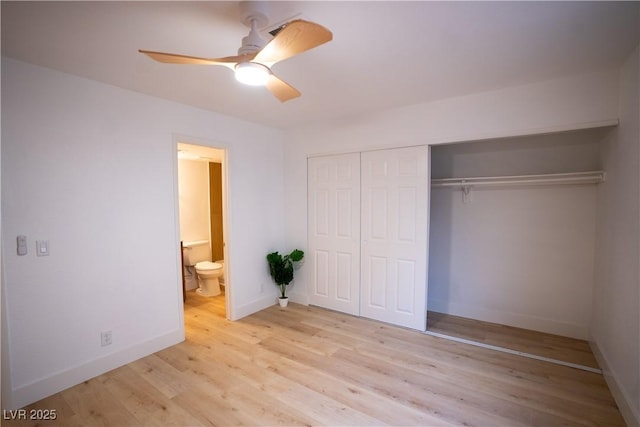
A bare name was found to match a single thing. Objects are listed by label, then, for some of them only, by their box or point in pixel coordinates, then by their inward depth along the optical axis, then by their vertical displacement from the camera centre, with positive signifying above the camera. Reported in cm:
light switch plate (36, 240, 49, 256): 226 -37
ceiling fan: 131 +72
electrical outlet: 261 -122
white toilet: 455 -105
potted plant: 409 -94
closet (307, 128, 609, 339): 315 -38
